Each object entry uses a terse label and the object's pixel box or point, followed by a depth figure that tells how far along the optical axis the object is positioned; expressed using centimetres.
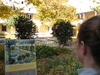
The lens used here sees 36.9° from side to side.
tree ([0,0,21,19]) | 696
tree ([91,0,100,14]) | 884
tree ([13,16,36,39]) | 910
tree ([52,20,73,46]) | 989
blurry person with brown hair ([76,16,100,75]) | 76
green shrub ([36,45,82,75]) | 456
